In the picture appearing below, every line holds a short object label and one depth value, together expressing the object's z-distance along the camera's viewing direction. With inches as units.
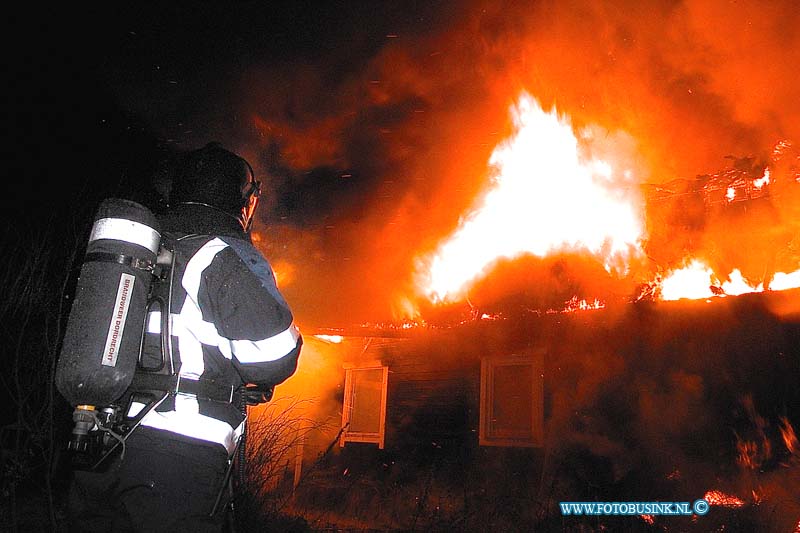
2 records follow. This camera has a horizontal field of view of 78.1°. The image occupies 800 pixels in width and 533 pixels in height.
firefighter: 68.5
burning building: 235.0
